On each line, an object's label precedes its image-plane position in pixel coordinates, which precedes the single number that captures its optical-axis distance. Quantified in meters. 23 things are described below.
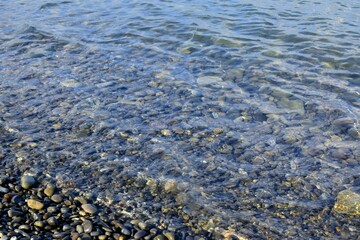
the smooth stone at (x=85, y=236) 5.07
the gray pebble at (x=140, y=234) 5.21
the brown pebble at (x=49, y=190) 5.92
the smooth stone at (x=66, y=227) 5.18
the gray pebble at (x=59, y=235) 5.07
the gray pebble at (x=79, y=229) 5.19
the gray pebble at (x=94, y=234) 5.13
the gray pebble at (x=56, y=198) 5.78
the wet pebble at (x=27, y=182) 6.02
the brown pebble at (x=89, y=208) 5.60
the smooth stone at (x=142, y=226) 5.37
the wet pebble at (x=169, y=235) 5.23
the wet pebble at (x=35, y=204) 5.55
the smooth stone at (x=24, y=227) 5.15
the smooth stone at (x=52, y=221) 5.27
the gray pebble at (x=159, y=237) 5.21
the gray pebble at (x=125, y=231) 5.24
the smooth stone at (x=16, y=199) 5.64
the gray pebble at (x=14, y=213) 5.36
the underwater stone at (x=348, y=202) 5.71
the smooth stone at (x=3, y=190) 5.84
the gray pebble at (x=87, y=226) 5.20
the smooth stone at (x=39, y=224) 5.23
